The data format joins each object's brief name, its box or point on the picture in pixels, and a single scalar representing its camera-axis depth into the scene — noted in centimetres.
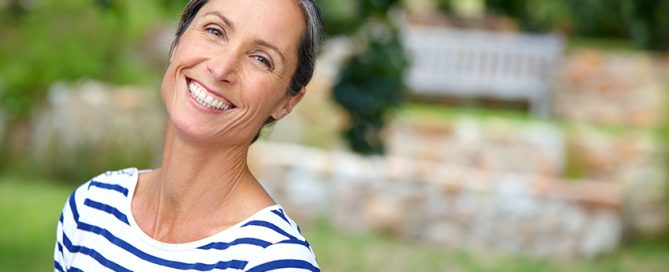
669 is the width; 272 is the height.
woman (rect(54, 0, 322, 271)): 133
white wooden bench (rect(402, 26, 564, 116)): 1173
